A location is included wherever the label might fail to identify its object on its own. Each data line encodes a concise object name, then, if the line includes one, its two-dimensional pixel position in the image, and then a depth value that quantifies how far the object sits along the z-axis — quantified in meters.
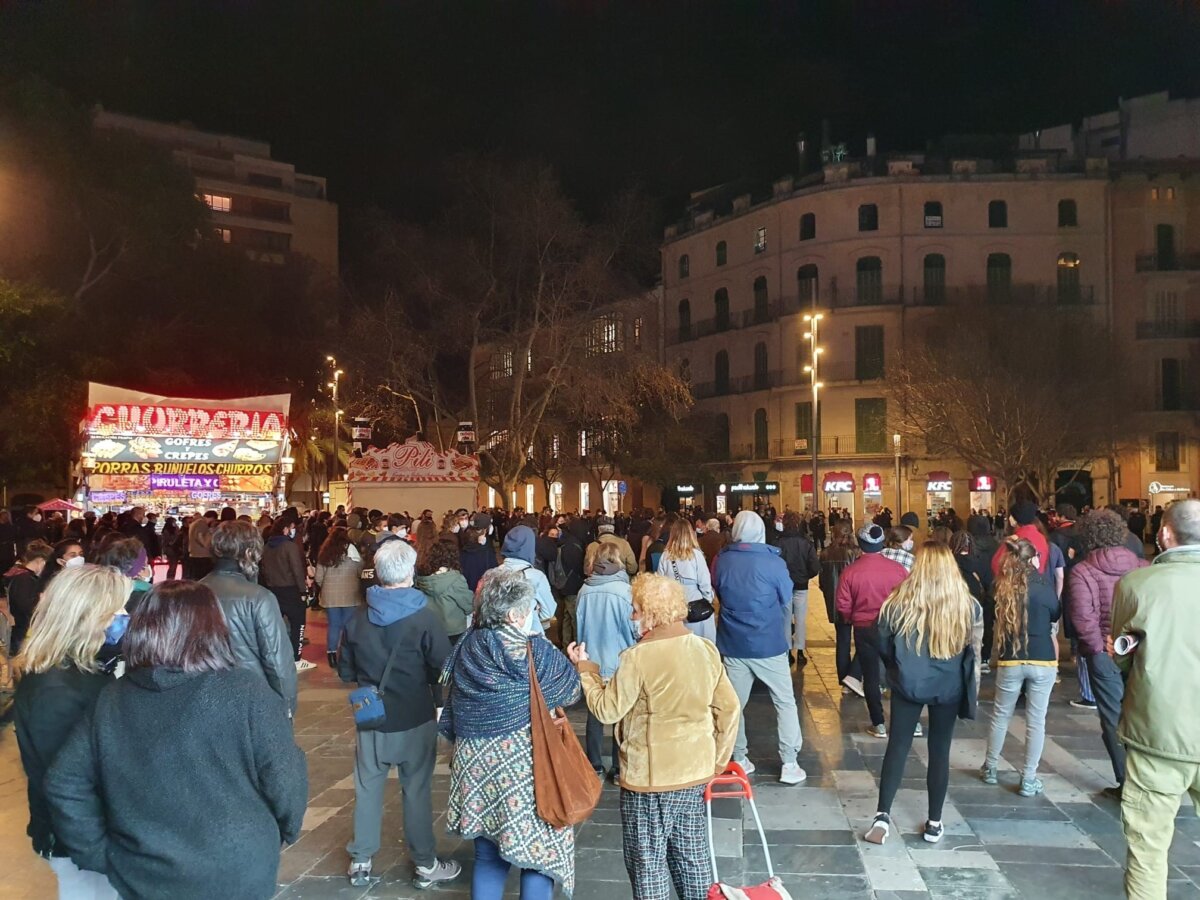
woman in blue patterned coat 3.39
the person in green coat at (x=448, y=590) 6.39
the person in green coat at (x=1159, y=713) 3.42
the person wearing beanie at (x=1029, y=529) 7.27
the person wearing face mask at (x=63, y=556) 7.23
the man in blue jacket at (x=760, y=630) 5.93
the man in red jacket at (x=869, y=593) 6.81
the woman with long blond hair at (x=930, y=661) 4.75
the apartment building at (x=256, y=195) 58.31
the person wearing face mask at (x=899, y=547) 7.04
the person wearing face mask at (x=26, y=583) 7.91
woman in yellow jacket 3.48
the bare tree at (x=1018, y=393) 29.28
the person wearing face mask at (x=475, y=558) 9.68
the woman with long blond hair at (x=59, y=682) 2.99
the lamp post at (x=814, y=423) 26.09
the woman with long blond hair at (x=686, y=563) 7.25
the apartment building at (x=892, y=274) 37.41
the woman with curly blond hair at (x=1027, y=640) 5.54
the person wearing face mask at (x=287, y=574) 9.57
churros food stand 20.53
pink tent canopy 21.05
